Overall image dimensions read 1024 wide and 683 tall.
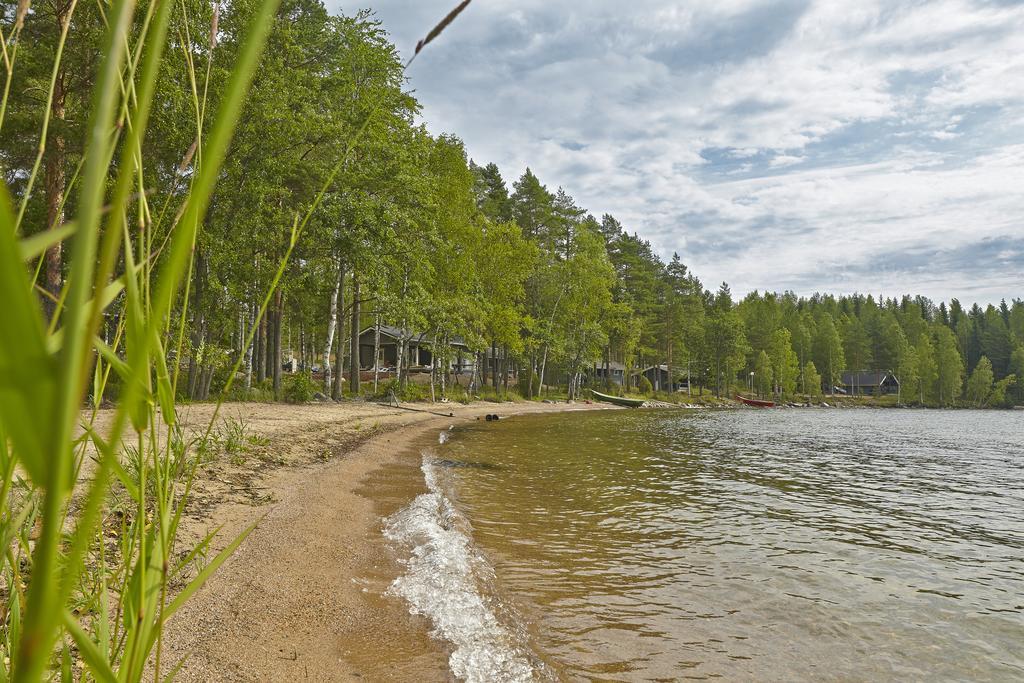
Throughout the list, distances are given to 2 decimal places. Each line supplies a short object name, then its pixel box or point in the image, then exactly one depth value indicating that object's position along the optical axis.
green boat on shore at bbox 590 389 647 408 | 46.28
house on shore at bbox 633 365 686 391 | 72.26
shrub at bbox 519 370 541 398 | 42.47
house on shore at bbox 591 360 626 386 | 56.19
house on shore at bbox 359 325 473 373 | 45.09
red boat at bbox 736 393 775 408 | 62.62
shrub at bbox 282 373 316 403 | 19.89
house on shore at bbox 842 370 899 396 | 88.31
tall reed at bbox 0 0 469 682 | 0.25
